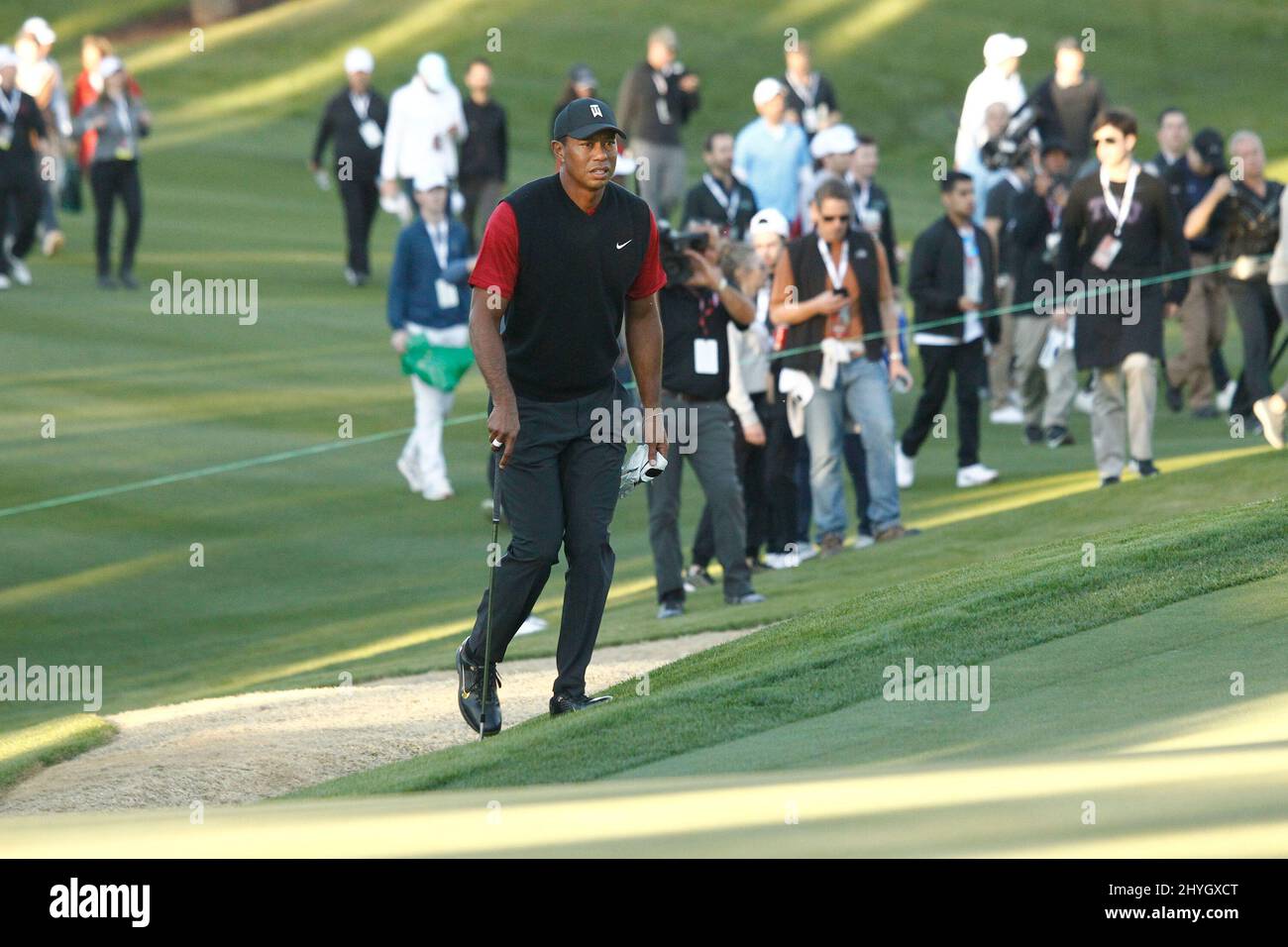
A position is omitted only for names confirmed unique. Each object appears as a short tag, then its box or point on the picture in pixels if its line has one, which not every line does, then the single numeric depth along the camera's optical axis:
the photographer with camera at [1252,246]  16.48
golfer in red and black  8.00
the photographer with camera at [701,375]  12.14
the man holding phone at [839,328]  13.88
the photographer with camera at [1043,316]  17.70
